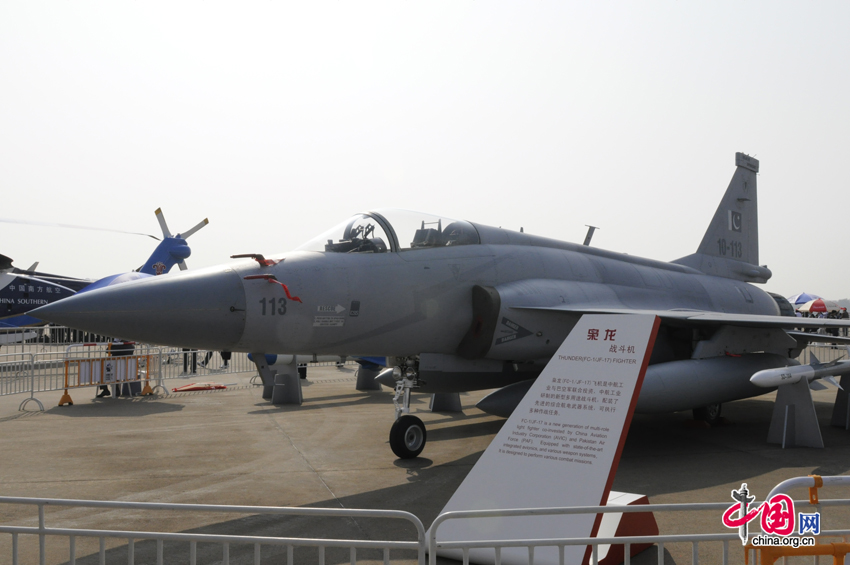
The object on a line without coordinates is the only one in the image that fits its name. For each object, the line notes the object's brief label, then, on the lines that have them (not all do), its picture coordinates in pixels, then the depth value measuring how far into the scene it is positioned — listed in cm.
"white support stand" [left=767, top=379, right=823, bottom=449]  818
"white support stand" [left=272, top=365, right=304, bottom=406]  1230
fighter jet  570
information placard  377
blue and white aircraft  2164
